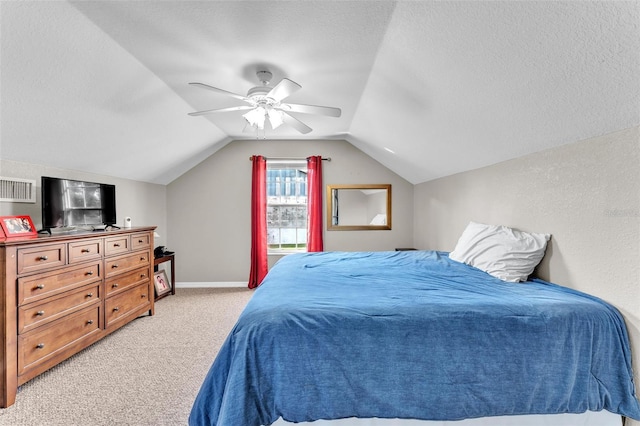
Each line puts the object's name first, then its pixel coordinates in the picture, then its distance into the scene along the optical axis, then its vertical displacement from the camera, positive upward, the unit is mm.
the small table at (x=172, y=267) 3983 -831
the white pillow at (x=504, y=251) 2064 -312
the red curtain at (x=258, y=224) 4590 -189
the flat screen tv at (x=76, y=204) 2451 +86
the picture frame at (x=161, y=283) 4094 -1040
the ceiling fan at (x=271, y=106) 2055 +872
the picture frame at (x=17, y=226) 2080 -103
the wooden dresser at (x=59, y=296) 1896 -688
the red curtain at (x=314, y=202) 4641 +168
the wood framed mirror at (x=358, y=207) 4758 +87
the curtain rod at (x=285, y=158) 4695 +896
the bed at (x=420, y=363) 1368 -746
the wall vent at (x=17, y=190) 2285 +193
